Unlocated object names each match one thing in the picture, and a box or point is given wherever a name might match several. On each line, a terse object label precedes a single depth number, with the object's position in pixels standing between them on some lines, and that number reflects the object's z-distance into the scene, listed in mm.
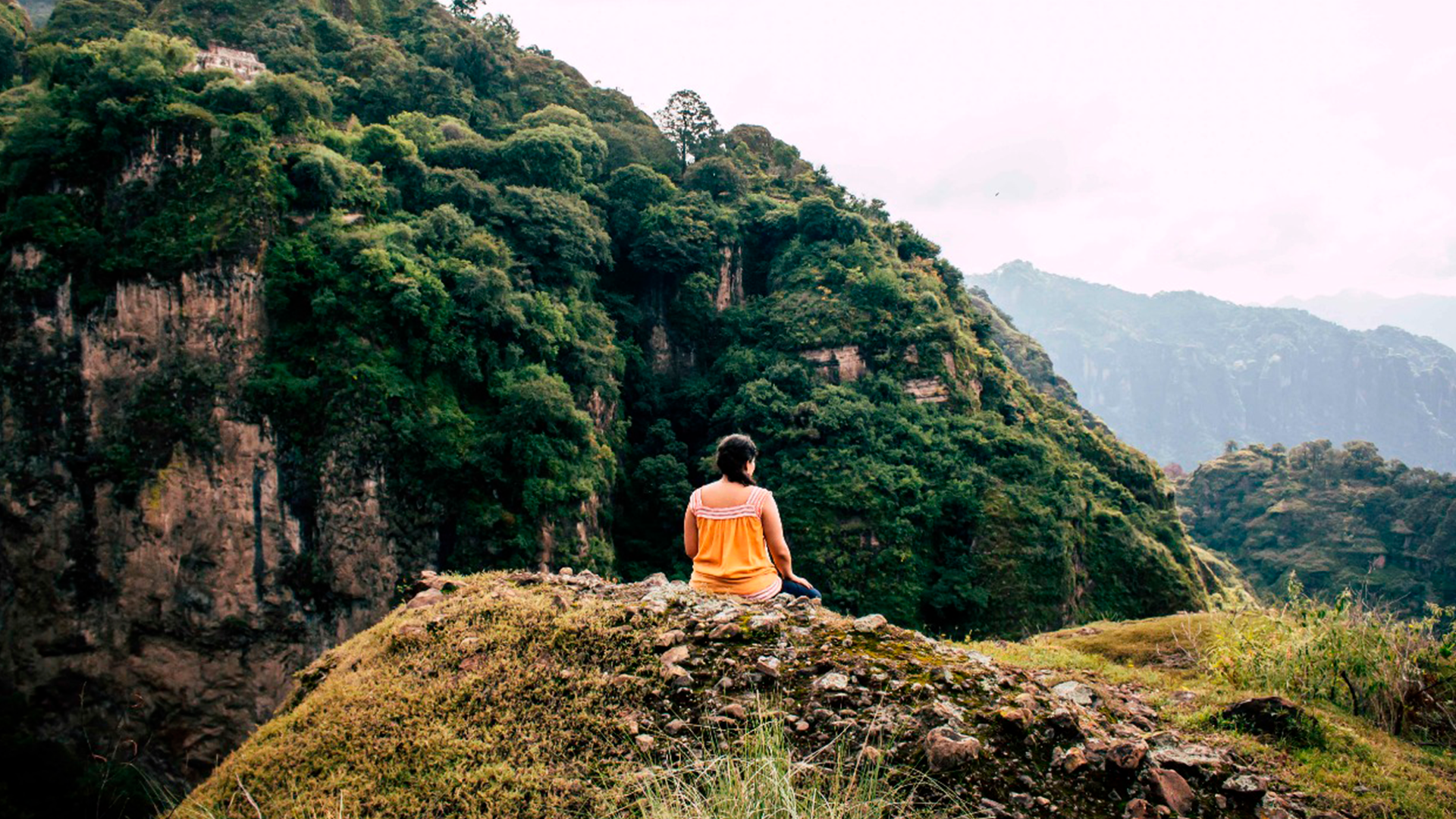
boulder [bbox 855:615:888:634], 5105
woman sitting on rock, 5582
